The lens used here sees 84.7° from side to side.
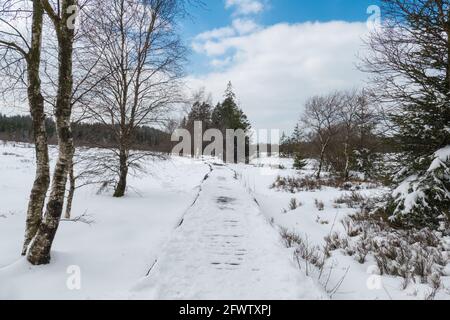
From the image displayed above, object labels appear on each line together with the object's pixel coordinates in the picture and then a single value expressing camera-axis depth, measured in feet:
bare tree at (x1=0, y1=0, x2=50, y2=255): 13.98
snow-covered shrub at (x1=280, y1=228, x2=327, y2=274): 16.32
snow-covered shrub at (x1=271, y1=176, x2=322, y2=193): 48.20
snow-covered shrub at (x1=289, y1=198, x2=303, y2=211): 33.50
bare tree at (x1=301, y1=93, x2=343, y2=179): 73.56
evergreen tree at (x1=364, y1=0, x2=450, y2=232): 20.13
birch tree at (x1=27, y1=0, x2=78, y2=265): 12.85
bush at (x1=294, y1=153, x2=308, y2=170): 102.12
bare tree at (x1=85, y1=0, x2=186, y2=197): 29.91
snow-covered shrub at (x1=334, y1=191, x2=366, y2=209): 32.45
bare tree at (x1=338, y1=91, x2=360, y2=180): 71.72
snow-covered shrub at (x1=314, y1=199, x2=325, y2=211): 31.65
